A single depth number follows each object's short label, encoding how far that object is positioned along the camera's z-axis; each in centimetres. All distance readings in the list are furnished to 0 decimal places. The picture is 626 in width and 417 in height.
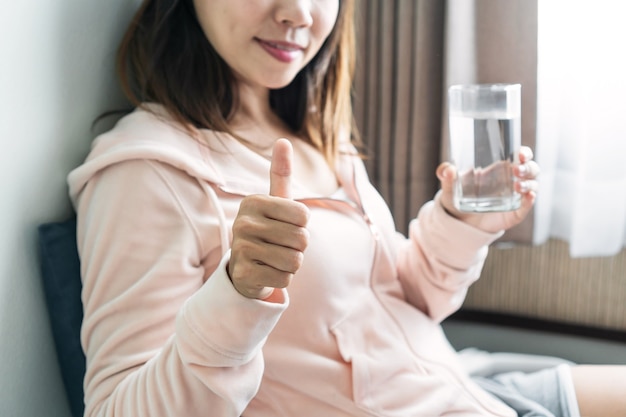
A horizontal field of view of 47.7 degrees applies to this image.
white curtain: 141
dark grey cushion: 102
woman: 82
